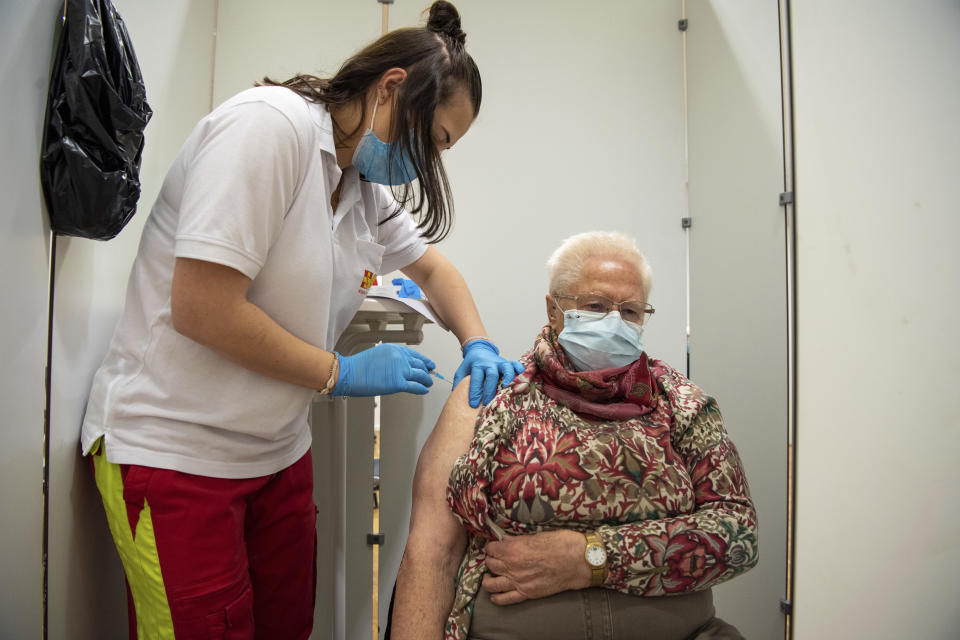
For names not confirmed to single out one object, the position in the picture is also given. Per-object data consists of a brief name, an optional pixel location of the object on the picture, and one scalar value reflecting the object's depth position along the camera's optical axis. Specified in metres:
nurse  0.86
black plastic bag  0.91
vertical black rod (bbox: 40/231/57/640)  0.95
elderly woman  1.06
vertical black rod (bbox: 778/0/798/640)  1.33
